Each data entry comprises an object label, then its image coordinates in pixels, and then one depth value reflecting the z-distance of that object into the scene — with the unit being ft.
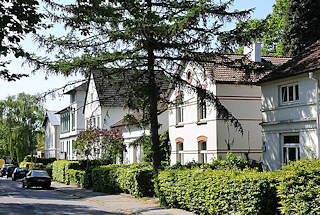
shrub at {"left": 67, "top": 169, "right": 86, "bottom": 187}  108.99
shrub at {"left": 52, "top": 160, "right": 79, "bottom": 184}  128.12
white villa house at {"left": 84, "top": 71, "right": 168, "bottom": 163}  66.54
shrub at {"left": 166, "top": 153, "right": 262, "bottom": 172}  78.69
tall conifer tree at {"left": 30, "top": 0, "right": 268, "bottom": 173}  58.29
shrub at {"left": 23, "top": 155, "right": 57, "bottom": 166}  230.19
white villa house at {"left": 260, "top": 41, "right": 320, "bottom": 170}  67.97
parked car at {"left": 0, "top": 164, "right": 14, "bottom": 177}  202.82
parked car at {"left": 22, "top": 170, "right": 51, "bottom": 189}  111.52
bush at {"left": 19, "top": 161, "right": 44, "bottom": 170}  191.71
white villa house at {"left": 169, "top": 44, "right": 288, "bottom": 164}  94.43
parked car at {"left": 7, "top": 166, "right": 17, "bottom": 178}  194.42
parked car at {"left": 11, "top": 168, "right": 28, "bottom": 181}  163.02
